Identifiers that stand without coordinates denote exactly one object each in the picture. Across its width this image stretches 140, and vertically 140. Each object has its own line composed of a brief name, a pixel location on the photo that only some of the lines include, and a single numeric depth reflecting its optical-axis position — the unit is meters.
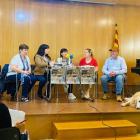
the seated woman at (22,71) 3.78
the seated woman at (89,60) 4.35
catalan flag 5.34
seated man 4.11
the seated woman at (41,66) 4.08
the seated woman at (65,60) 4.31
